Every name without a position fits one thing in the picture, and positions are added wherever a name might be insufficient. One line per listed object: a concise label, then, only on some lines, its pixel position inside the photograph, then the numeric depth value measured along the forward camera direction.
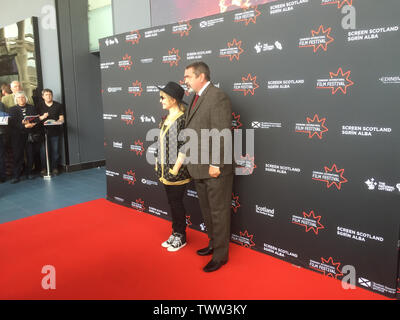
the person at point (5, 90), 7.14
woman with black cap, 3.04
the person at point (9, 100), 6.54
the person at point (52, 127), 6.28
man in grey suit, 2.69
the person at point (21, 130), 5.96
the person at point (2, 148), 6.08
